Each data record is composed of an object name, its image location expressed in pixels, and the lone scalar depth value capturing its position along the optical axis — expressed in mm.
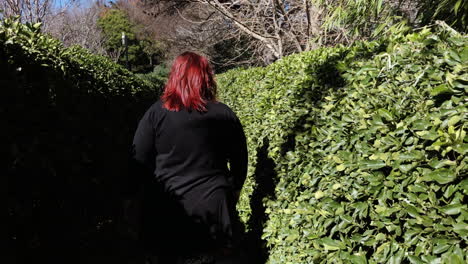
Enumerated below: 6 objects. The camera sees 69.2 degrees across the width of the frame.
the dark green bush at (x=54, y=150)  2371
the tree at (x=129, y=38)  32844
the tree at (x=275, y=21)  7754
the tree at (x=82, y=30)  16688
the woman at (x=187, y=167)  2178
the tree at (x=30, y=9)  8578
